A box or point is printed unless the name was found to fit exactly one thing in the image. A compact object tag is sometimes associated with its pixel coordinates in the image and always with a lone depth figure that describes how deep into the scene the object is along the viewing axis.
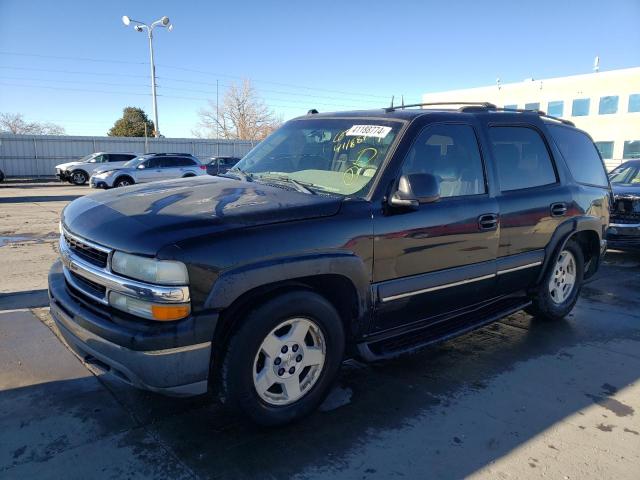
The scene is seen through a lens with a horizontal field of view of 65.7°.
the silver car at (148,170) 21.45
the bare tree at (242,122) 63.38
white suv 25.84
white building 37.06
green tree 55.75
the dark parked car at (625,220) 7.84
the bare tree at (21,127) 60.44
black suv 2.54
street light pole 32.12
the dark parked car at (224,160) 24.97
